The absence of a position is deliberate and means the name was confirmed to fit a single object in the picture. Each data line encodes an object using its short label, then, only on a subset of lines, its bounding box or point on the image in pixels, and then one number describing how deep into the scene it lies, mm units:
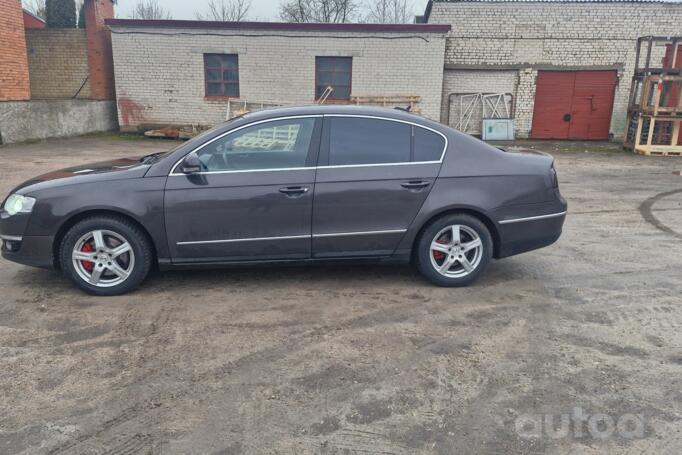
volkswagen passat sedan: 4523
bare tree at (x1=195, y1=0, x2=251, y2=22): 46656
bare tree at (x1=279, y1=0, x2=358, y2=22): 35969
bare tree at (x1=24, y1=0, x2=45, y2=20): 33225
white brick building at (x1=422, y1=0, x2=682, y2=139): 18375
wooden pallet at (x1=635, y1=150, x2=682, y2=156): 15164
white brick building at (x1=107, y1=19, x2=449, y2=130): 17984
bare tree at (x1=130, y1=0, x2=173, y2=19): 54812
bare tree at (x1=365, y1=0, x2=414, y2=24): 46469
